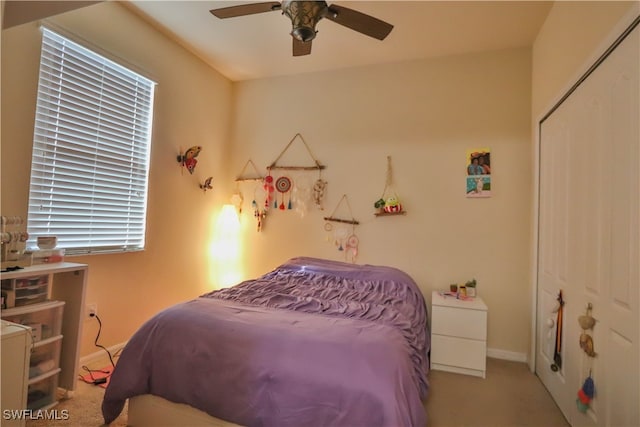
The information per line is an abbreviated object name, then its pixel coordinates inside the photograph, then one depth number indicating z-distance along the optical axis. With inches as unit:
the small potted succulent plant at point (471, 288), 111.0
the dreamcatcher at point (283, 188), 142.3
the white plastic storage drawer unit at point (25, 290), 67.5
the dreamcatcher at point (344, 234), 131.0
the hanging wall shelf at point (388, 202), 123.6
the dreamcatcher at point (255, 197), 145.7
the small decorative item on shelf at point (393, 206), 123.3
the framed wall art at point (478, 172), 115.6
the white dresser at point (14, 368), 56.7
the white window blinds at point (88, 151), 83.7
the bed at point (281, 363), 51.3
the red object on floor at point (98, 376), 86.0
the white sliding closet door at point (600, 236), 53.5
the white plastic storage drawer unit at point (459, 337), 97.0
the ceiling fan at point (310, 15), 60.0
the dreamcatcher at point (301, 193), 139.1
